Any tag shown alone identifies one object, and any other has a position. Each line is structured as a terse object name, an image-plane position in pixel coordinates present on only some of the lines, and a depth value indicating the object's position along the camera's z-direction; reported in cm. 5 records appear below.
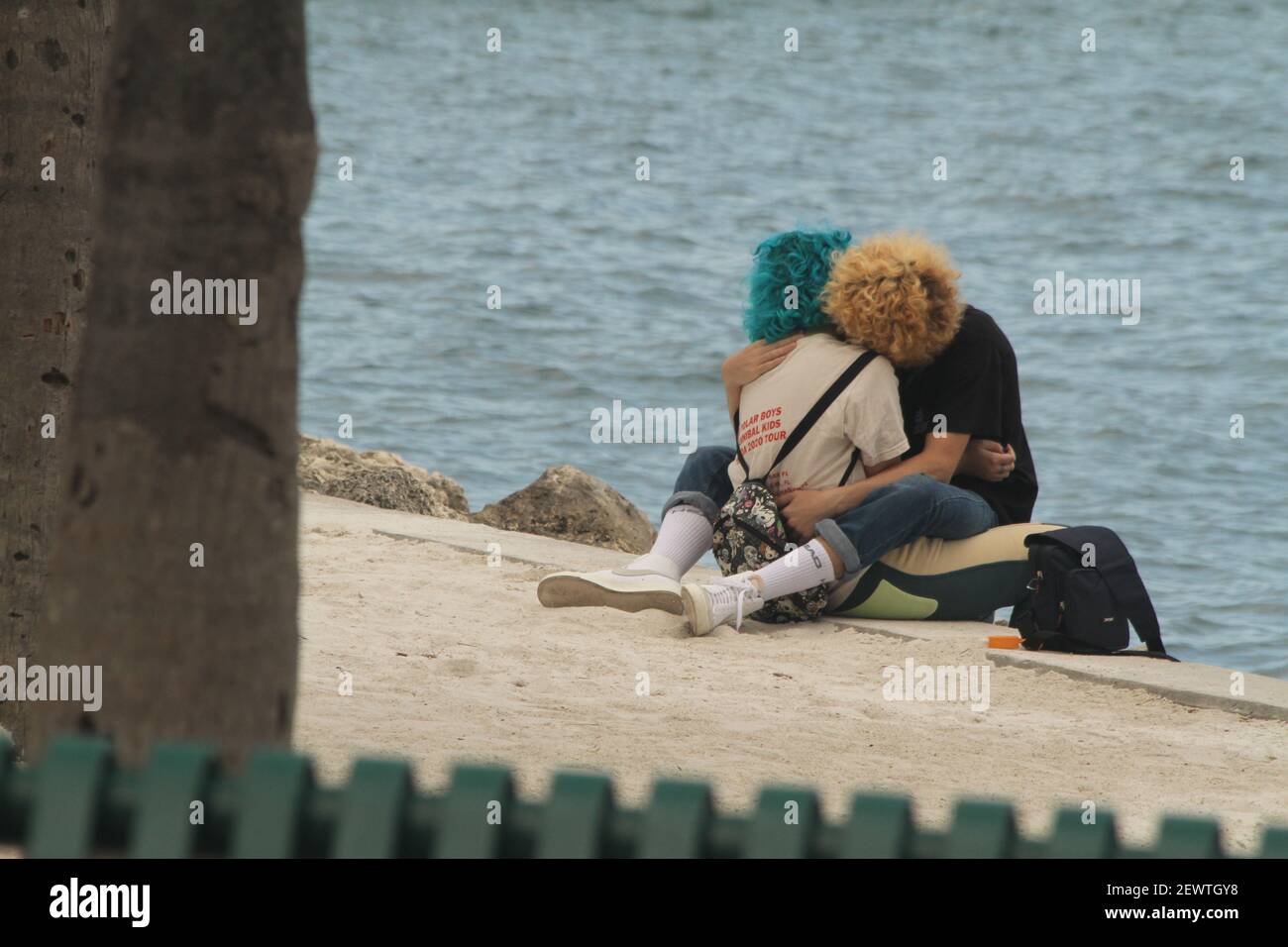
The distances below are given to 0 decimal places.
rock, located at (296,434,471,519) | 1717
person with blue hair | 1193
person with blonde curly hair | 1183
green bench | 507
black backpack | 1147
